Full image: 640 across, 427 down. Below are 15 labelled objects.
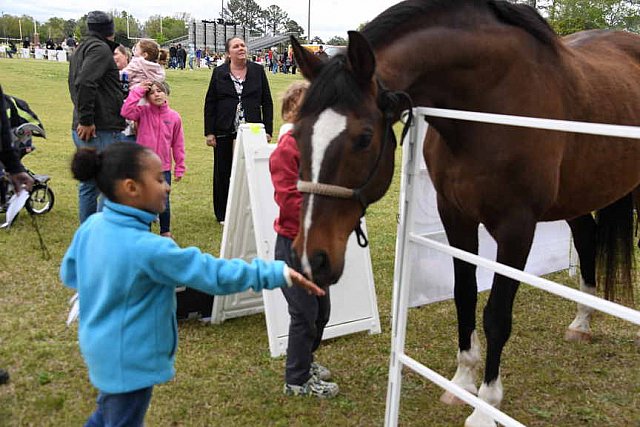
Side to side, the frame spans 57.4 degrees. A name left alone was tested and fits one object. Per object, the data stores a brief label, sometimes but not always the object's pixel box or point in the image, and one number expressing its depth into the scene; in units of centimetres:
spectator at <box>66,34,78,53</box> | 4041
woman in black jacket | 611
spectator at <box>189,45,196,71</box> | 4542
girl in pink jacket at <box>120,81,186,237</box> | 508
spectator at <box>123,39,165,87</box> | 528
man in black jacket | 473
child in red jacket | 290
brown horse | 200
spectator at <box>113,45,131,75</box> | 596
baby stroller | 605
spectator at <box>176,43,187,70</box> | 4253
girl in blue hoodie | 191
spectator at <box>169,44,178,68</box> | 4397
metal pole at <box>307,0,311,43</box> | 6172
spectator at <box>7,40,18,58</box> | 4740
